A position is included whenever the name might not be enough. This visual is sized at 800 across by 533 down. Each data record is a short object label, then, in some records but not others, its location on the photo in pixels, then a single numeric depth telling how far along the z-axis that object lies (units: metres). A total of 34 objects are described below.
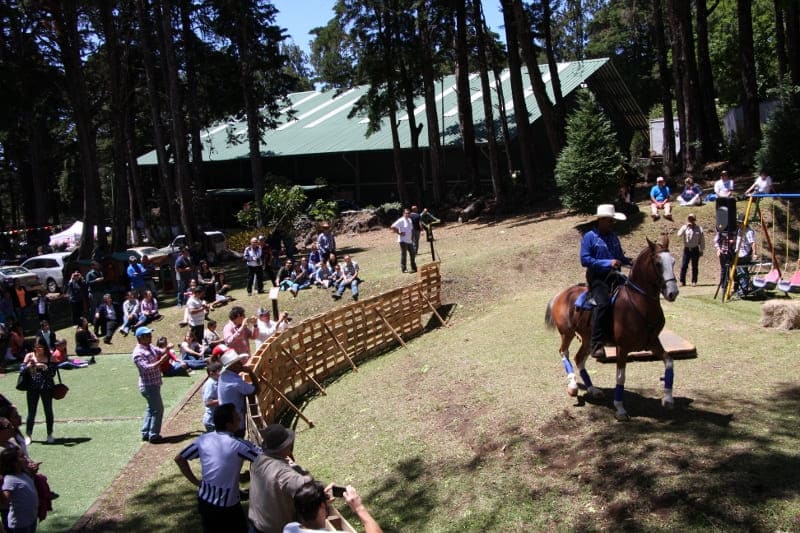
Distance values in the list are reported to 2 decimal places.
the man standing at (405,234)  20.48
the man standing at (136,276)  21.97
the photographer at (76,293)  21.62
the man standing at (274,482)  5.03
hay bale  12.80
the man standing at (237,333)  12.12
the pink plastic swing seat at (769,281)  16.64
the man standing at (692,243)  18.19
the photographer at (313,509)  4.46
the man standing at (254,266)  22.03
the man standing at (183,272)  22.50
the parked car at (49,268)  28.81
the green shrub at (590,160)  23.94
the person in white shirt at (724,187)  22.12
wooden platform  11.83
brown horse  9.00
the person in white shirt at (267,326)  14.33
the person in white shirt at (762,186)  20.92
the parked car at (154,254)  25.78
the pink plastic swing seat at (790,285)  16.19
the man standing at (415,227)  22.00
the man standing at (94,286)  21.42
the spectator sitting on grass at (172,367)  16.33
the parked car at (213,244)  30.74
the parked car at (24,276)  26.47
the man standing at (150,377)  11.20
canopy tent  43.56
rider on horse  9.46
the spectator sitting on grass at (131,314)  20.52
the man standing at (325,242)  21.70
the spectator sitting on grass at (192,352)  16.66
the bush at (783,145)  23.53
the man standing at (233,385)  9.27
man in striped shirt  5.95
